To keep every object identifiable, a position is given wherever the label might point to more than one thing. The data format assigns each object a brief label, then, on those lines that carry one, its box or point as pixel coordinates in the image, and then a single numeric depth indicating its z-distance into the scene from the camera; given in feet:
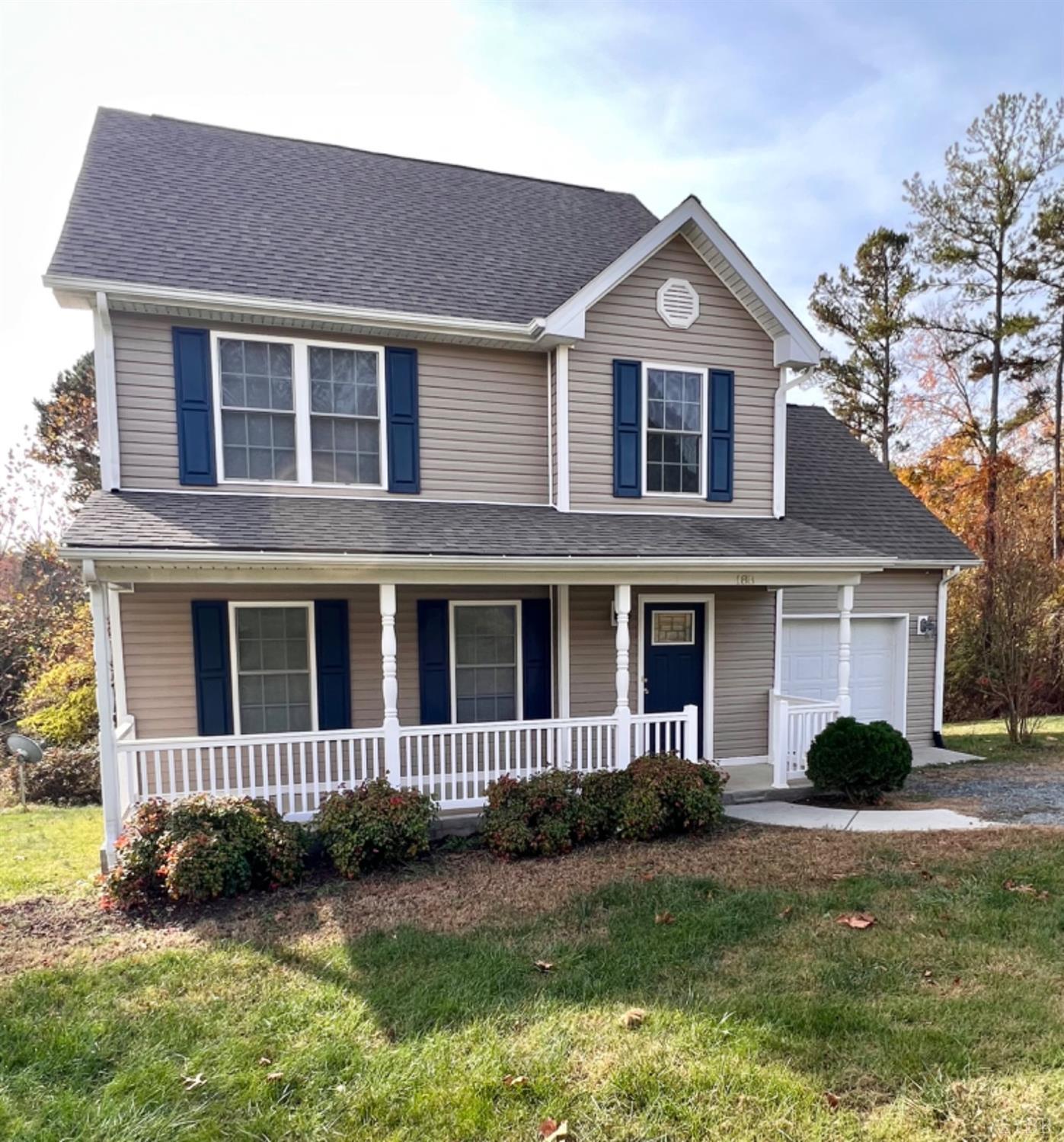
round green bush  23.26
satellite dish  28.27
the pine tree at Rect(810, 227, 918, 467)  65.31
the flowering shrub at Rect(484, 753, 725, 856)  19.84
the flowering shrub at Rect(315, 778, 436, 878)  18.51
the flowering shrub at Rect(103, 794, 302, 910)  16.57
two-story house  21.57
